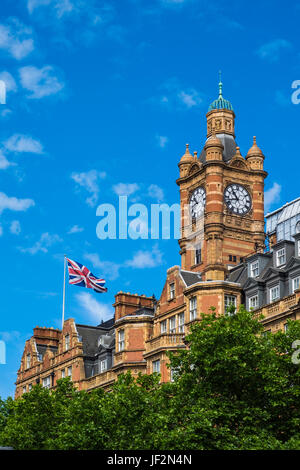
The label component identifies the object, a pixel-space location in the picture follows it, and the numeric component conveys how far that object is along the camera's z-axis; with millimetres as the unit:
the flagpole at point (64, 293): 104519
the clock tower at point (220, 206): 90125
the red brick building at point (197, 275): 78250
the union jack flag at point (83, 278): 95062
